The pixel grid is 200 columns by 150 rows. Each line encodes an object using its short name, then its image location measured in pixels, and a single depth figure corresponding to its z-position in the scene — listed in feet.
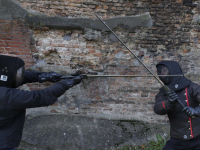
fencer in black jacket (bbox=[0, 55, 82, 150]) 6.78
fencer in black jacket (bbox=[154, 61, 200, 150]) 7.82
